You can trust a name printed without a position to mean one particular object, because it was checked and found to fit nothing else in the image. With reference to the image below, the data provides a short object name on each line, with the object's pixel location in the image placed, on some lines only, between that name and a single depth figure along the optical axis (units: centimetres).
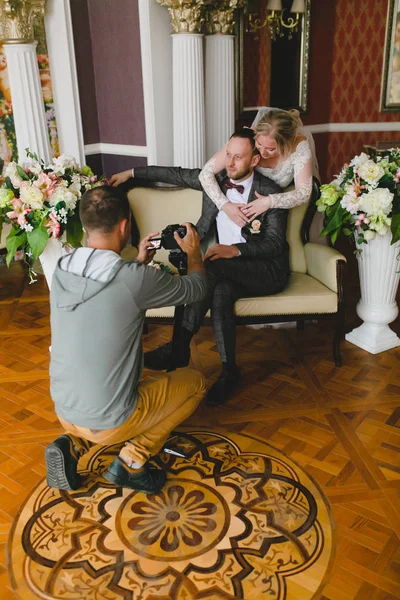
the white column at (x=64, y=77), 443
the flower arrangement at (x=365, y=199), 324
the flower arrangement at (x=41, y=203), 307
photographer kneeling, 205
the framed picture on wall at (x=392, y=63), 671
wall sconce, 585
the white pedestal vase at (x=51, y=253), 334
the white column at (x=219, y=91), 452
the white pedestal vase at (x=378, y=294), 348
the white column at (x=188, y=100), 418
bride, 342
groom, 314
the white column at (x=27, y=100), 408
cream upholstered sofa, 332
